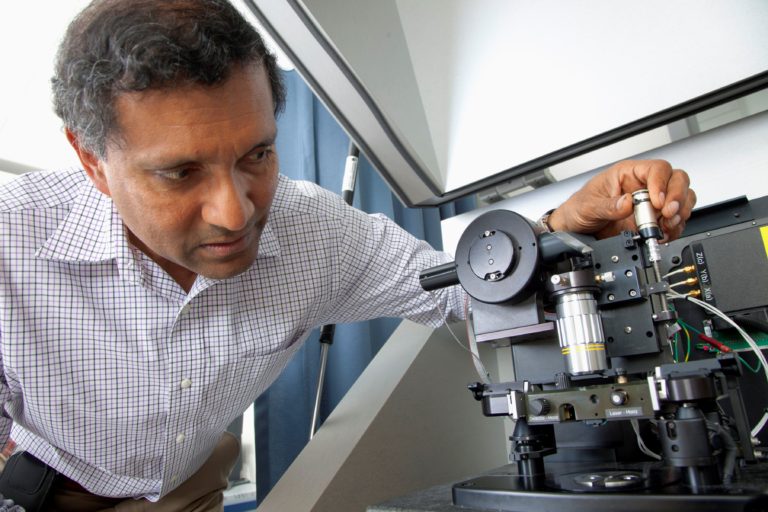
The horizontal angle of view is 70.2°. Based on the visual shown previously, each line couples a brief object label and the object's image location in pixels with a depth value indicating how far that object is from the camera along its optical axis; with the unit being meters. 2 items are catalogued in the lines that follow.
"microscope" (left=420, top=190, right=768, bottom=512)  0.50
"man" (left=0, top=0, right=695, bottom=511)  0.74
